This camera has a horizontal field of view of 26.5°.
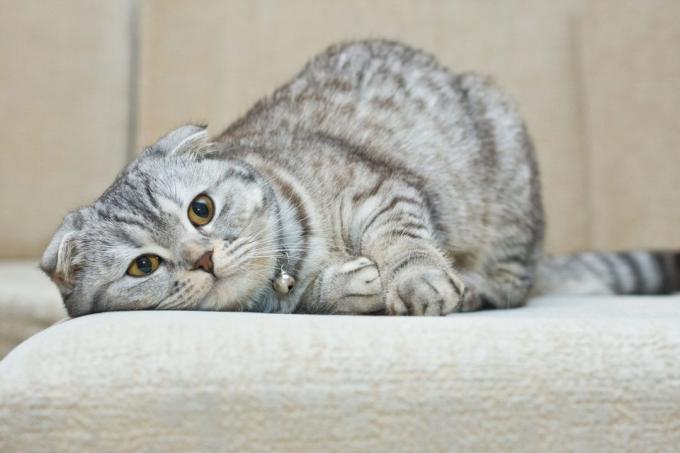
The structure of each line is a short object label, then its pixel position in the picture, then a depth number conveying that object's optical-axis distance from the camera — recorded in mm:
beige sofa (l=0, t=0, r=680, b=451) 614
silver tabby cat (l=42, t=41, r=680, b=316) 740
